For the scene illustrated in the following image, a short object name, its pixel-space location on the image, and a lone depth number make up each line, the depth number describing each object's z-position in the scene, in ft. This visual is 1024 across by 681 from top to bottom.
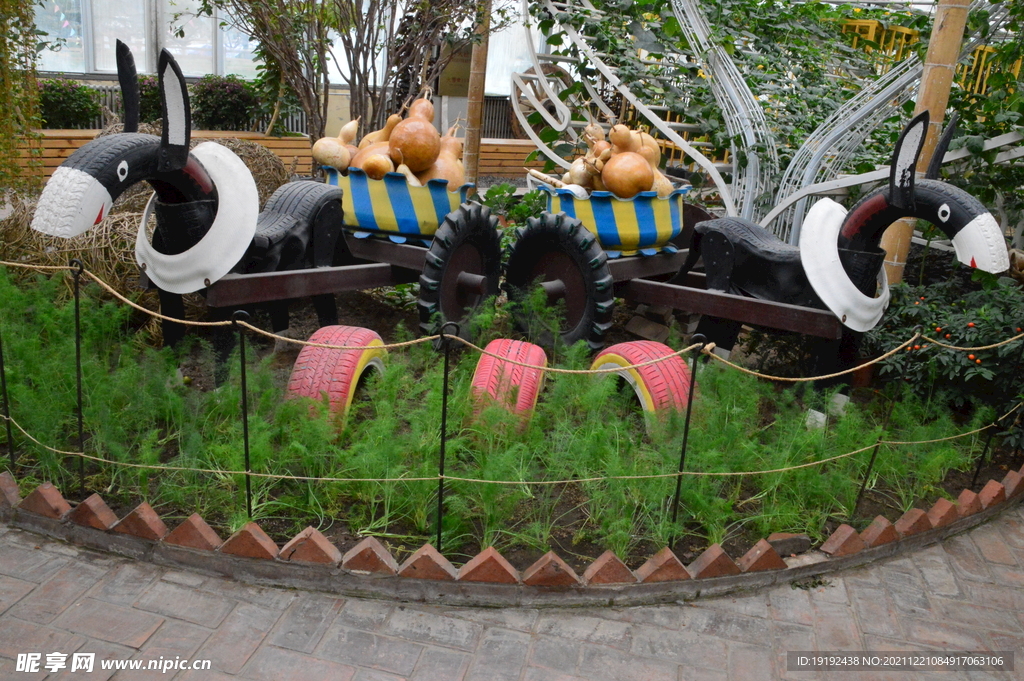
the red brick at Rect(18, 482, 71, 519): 10.31
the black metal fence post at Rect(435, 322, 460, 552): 9.38
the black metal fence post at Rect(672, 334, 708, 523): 9.98
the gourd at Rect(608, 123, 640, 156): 16.01
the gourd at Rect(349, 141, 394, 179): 15.33
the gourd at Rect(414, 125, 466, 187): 15.99
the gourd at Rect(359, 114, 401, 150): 16.42
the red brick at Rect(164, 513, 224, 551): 9.83
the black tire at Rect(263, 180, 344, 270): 14.51
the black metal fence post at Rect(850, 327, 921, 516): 11.45
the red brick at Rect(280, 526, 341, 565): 9.69
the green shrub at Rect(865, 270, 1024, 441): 13.88
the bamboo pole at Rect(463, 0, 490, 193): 23.09
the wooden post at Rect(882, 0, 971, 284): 14.89
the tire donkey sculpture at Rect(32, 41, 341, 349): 10.43
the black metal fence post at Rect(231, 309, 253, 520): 9.63
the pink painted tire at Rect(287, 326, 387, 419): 11.93
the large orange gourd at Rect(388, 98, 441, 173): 15.51
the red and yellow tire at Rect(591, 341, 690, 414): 12.39
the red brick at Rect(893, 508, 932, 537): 11.41
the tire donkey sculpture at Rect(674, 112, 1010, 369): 11.99
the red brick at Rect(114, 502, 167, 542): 9.93
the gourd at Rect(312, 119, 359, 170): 15.87
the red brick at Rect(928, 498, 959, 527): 11.69
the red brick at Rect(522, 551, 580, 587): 9.62
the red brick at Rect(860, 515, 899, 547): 11.06
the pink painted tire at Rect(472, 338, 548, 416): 12.10
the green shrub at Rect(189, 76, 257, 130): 39.47
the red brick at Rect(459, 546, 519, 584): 9.61
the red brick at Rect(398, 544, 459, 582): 9.59
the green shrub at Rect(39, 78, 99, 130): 35.55
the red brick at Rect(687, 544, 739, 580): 10.07
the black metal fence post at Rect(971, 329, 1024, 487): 12.86
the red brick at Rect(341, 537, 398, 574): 9.64
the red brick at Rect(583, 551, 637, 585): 9.80
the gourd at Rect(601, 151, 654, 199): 15.55
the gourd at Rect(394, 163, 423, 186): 15.48
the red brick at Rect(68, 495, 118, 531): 10.11
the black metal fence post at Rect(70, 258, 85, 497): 10.09
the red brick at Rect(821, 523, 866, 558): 10.84
